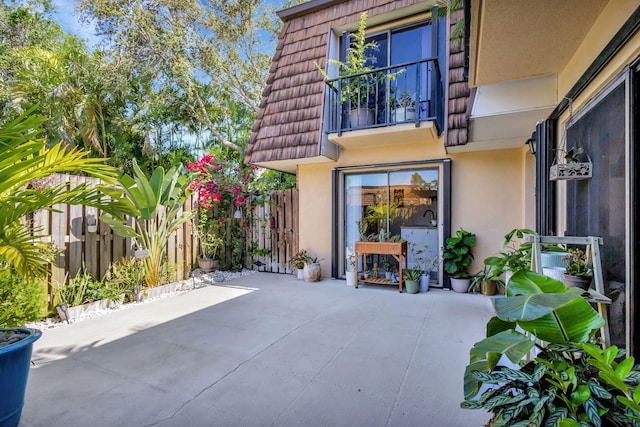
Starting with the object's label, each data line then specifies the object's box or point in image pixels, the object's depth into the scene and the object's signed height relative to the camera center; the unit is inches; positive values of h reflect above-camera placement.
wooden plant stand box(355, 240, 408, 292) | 218.5 -27.0
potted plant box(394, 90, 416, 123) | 209.8 +75.5
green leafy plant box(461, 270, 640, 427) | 45.6 -26.7
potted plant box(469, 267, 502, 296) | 201.1 -49.2
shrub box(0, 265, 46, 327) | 131.6 -38.3
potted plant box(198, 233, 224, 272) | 266.2 -34.5
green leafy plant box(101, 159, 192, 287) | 191.2 +0.4
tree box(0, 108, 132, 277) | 78.1 +9.1
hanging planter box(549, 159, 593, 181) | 99.1 +14.8
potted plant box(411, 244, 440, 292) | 233.5 -36.2
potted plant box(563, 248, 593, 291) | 79.4 -15.9
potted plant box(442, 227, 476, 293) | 212.4 -31.7
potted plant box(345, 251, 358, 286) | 237.6 -45.9
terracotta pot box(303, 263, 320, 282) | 248.7 -48.8
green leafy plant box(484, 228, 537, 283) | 122.0 -20.0
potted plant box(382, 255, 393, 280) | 235.8 -41.8
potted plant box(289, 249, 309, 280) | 258.5 -40.8
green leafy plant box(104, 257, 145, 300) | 189.3 -40.4
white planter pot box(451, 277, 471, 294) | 212.7 -50.5
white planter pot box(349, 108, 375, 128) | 223.6 +73.1
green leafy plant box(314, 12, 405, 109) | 222.1 +102.4
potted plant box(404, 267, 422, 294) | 213.0 -47.7
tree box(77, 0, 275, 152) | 357.4 +214.6
